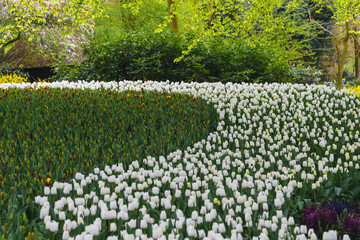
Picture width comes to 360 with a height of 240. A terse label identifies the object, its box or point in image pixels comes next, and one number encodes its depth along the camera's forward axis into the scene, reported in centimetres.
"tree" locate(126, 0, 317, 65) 923
